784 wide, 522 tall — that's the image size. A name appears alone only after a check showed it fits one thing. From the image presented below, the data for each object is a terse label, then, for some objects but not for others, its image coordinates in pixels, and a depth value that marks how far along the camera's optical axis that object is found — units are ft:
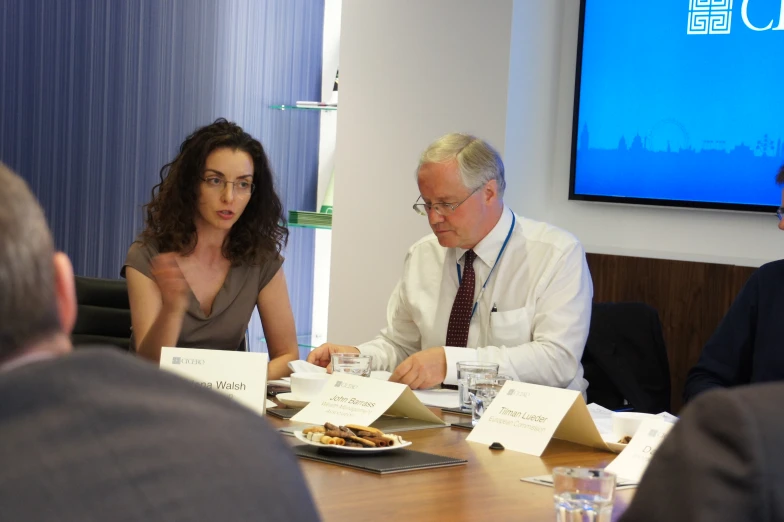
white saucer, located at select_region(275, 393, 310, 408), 13.46
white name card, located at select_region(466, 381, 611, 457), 11.41
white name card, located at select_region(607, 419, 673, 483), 10.40
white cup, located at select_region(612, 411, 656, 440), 11.63
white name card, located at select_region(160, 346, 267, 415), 12.27
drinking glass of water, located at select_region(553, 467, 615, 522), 7.91
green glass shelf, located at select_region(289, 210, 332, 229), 26.74
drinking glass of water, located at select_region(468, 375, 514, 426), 12.66
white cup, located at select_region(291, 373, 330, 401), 13.57
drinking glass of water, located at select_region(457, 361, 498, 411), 12.81
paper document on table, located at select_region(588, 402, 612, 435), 12.71
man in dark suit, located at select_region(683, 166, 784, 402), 15.39
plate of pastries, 10.73
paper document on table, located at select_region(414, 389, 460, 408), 14.15
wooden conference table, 8.82
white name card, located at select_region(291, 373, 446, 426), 12.23
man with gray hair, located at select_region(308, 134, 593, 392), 16.67
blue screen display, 20.81
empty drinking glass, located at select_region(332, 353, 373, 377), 13.95
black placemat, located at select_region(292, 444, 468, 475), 10.26
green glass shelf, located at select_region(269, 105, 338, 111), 27.86
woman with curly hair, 17.86
